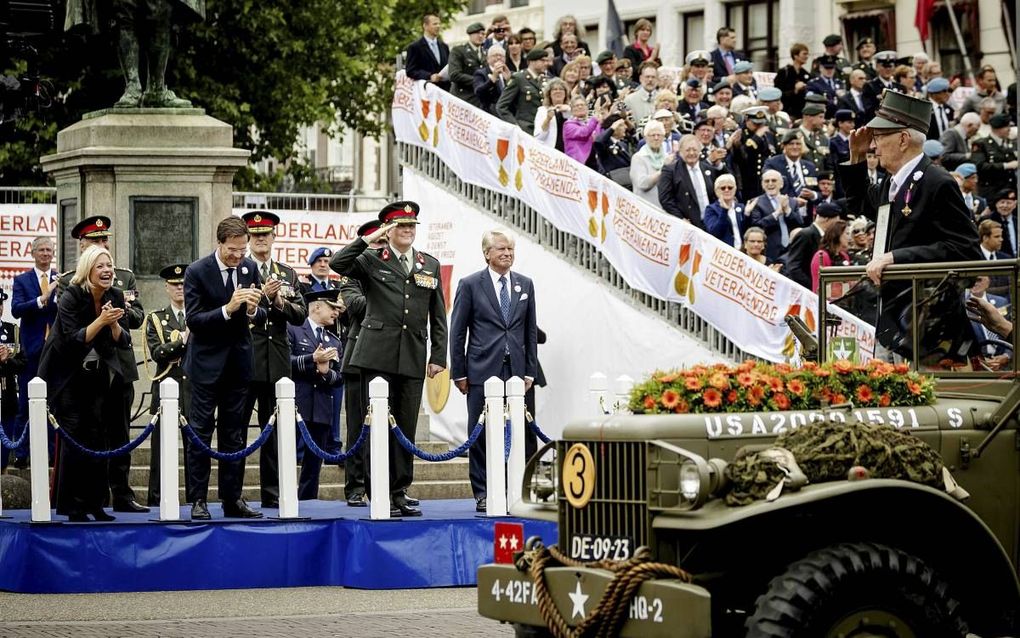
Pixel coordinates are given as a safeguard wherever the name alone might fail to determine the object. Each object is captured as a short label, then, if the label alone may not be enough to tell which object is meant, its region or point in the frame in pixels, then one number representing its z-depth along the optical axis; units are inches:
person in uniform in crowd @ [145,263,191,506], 655.1
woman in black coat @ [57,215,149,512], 597.3
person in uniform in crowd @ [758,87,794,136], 933.7
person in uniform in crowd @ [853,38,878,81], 1080.2
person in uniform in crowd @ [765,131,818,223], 868.6
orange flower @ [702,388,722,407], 358.5
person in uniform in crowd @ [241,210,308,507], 610.9
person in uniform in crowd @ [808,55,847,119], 1059.3
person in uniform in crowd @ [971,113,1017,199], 1005.2
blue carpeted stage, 543.5
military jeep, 328.8
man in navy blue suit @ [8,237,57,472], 716.7
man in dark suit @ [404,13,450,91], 1001.5
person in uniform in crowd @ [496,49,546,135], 938.7
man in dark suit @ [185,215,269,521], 576.4
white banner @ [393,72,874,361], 772.0
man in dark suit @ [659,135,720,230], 842.8
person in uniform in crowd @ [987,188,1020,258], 938.7
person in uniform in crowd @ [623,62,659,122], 960.3
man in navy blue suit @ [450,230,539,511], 650.8
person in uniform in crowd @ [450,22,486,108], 968.3
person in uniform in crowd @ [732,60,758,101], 1025.5
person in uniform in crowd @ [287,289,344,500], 655.1
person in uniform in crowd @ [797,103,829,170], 898.7
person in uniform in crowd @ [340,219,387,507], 607.5
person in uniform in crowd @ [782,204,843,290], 772.6
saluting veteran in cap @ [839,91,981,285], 399.2
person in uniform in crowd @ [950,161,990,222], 938.1
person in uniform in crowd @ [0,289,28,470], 692.7
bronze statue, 727.7
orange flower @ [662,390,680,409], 357.4
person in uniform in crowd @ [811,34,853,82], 1081.4
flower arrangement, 359.6
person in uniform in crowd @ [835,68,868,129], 1040.8
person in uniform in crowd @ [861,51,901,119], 1045.2
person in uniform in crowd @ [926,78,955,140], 1070.4
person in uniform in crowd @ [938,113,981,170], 994.7
